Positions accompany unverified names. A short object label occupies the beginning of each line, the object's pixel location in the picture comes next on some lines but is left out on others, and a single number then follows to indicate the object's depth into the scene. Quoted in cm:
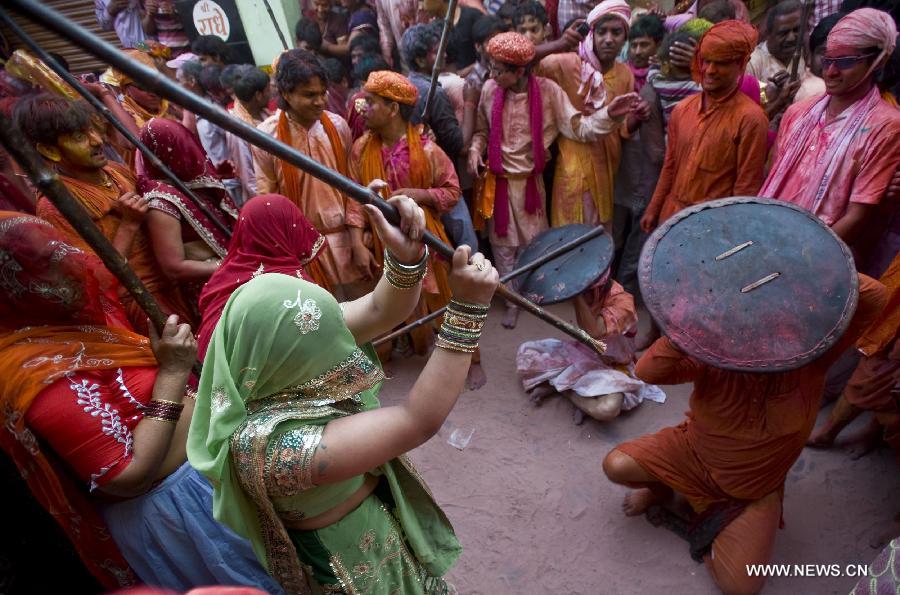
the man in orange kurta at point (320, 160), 371
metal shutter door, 902
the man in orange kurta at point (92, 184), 260
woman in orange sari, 168
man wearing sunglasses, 273
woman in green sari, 130
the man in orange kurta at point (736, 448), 239
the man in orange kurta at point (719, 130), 323
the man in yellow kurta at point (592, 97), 454
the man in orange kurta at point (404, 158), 393
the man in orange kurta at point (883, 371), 278
